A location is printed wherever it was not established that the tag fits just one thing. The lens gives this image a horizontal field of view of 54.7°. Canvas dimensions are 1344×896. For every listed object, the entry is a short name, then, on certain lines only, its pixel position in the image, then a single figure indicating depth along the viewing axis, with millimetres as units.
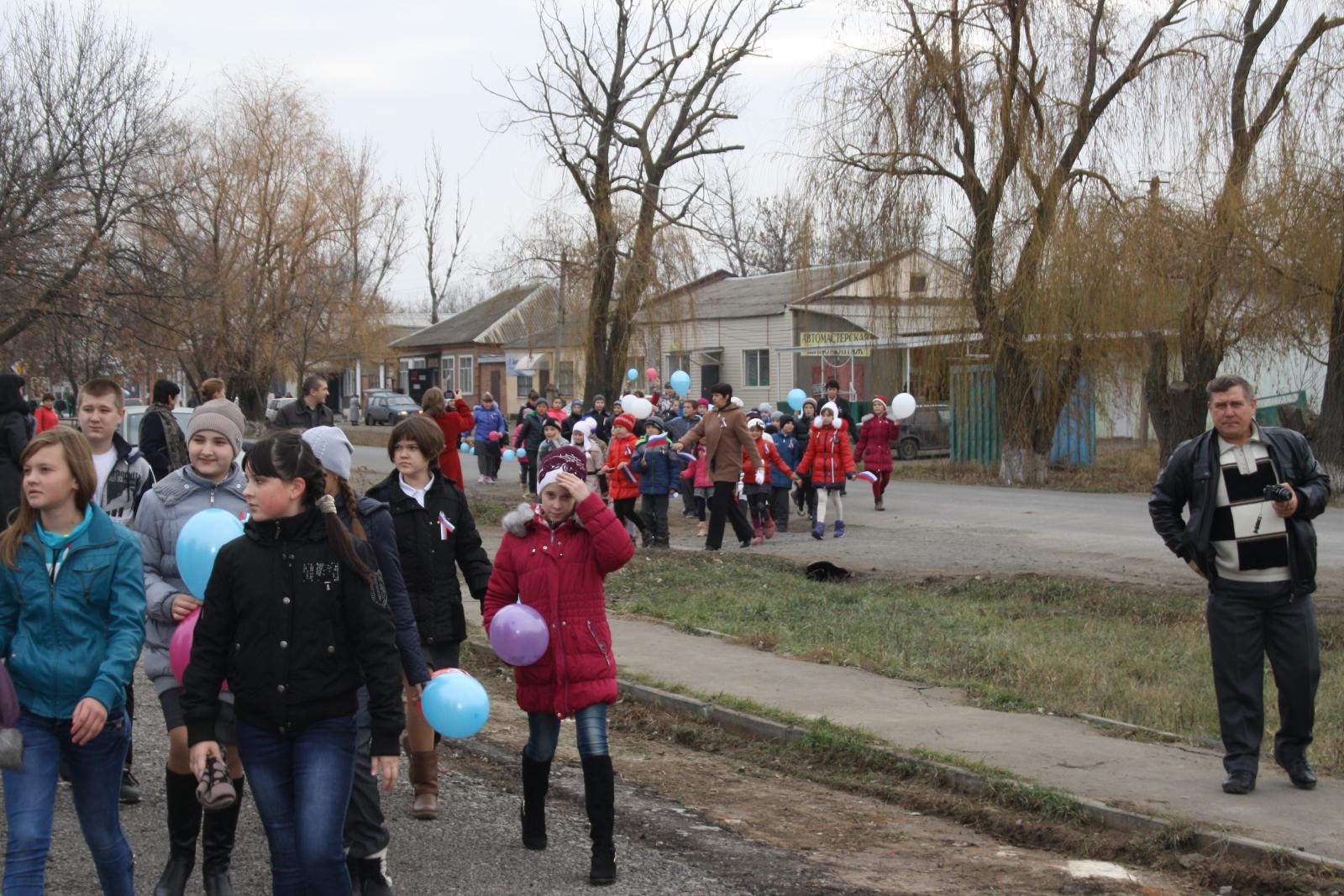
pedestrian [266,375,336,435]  11570
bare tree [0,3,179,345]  19797
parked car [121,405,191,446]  23412
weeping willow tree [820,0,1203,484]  23734
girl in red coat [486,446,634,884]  5043
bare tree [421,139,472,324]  82625
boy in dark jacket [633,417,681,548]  15516
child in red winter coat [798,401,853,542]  16969
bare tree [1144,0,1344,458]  21578
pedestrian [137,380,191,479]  9062
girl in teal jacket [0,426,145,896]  3947
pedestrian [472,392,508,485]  25422
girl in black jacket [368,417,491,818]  5727
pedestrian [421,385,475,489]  11723
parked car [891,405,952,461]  32562
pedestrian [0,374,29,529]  8242
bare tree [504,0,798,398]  31094
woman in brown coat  15266
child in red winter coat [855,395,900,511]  20047
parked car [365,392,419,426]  60812
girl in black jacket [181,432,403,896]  3734
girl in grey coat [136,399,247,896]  4695
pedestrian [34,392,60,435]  19188
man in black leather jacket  6094
